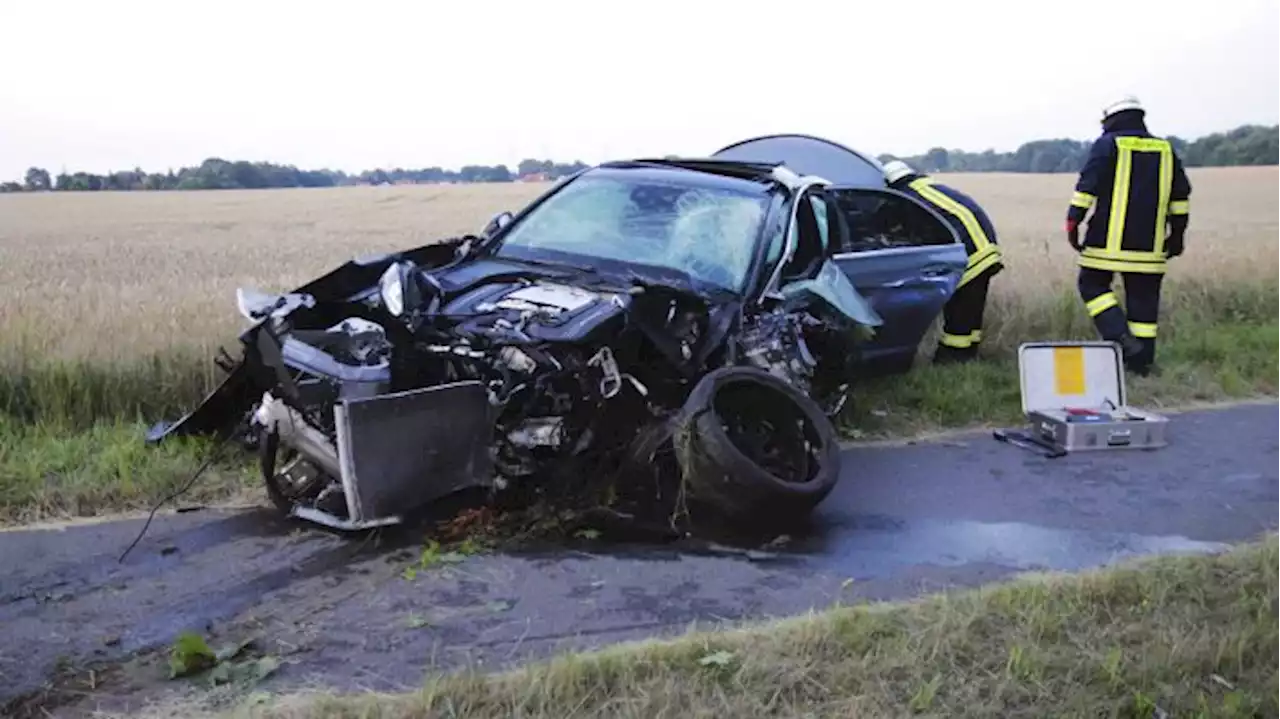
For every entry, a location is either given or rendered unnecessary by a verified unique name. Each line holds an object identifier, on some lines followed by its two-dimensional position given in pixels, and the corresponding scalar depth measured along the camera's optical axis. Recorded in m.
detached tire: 5.13
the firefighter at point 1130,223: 8.52
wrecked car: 4.98
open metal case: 7.32
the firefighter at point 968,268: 8.55
